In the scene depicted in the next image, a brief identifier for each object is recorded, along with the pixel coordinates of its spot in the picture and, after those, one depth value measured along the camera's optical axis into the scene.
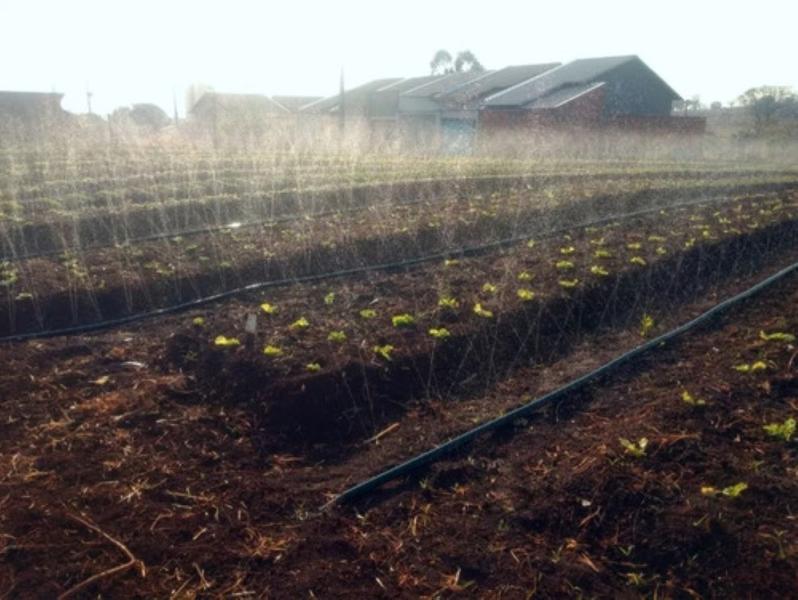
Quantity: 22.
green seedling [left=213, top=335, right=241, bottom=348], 5.14
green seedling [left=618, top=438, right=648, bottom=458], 3.62
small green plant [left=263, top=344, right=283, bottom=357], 4.98
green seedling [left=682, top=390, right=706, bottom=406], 4.10
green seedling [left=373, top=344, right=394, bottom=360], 4.95
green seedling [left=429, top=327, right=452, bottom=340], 5.30
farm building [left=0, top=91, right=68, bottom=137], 28.39
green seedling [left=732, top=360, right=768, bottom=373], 4.46
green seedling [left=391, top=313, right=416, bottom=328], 5.57
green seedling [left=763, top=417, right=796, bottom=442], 3.68
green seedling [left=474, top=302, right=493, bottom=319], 5.73
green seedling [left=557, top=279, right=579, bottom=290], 6.46
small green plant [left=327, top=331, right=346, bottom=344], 5.21
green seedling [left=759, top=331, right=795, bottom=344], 4.92
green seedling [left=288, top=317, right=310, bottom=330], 5.52
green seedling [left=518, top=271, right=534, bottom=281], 6.79
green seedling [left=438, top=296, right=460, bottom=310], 5.97
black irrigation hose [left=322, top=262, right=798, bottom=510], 3.67
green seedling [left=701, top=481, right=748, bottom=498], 3.23
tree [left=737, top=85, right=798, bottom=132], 31.61
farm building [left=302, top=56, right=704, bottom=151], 28.03
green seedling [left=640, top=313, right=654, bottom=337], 5.71
